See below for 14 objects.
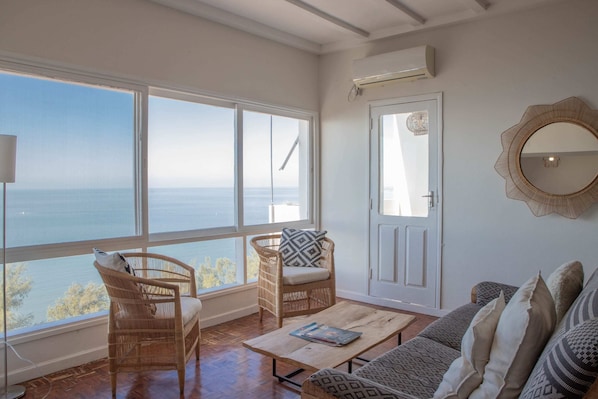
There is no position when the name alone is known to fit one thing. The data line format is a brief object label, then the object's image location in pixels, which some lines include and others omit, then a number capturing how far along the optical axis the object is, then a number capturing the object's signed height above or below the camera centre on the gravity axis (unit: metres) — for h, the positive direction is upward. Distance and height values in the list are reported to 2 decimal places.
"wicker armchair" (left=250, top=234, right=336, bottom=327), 3.58 -0.82
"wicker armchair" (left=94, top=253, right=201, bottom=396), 2.48 -0.77
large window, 2.79 +0.07
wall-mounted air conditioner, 3.97 +1.19
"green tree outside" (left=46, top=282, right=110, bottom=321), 2.96 -0.76
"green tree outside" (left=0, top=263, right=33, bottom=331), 2.74 -0.64
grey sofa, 1.06 -0.66
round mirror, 3.30 +0.27
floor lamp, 2.38 +0.09
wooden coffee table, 2.20 -0.83
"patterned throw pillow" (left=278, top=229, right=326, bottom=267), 3.97 -0.50
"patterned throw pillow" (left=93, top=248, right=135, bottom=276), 2.49 -0.39
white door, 4.14 -0.07
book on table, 2.43 -0.82
